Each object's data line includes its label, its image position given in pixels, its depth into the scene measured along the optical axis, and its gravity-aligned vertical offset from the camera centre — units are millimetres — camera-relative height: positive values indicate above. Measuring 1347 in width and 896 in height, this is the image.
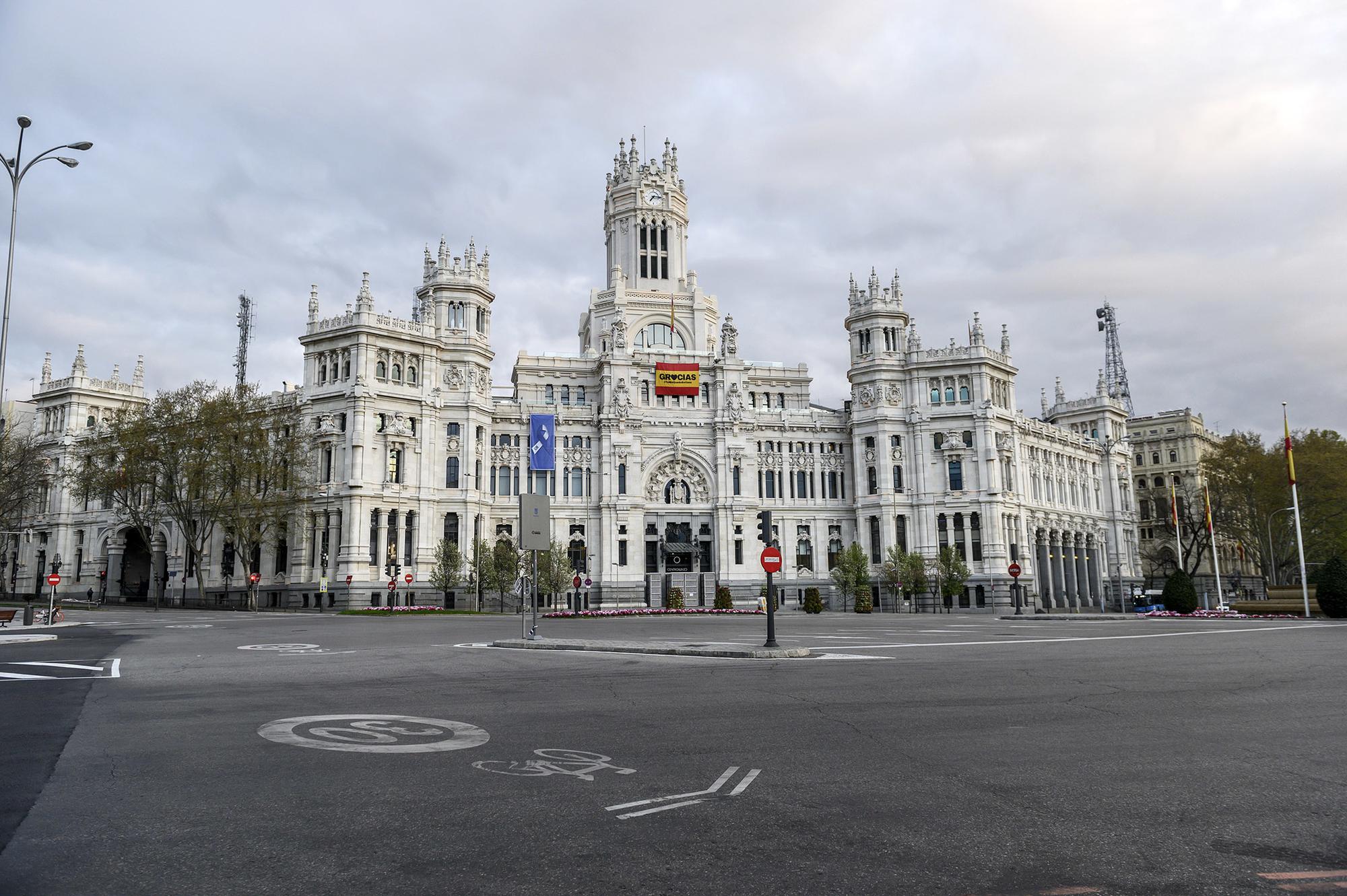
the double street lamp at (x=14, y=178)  32500 +14561
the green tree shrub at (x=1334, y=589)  45250 -1506
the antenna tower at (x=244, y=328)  110750 +30920
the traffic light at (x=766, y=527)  26734 +1367
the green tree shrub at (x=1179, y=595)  55250 -1999
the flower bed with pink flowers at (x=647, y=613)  60912 -2894
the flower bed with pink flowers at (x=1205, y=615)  50344 -2986
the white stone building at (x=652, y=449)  78562 +11787
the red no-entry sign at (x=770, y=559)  27141 +337
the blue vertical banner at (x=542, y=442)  68688 +10645
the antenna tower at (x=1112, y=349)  149625 +35597
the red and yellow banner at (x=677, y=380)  89688 +18911
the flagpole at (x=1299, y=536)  48312 +1340
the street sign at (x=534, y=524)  32875 +1865
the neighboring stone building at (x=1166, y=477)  124562 +12384
